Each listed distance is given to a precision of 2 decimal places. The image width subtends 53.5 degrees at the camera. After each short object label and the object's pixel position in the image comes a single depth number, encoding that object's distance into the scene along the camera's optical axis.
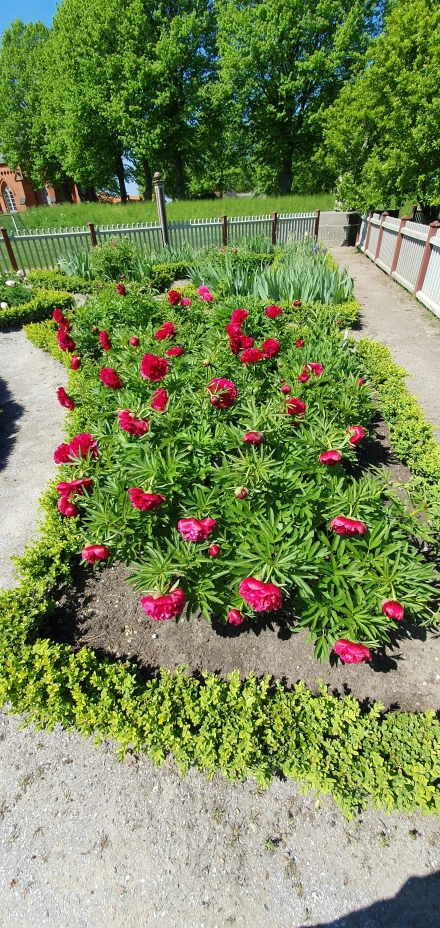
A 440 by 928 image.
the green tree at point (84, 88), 23.16
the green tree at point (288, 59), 22.31
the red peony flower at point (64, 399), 2.76
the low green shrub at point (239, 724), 1.87
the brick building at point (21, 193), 41.91
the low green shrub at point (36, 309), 8.36
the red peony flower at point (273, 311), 3.63
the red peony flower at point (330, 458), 2.05
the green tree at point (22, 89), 31.09
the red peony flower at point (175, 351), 3.21
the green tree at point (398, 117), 11.91
